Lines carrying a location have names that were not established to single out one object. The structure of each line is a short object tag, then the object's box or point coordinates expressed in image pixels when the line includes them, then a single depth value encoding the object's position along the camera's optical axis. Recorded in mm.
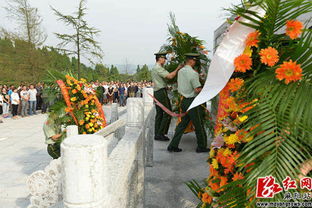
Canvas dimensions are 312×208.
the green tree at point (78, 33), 14789
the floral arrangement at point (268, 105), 1244
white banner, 1640
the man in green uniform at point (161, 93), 5062
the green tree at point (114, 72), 50319
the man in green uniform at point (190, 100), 4453
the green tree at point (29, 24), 18044
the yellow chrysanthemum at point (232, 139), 1575
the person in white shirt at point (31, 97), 12972
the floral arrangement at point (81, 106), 3832
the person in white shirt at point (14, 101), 11898
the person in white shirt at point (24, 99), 12580
